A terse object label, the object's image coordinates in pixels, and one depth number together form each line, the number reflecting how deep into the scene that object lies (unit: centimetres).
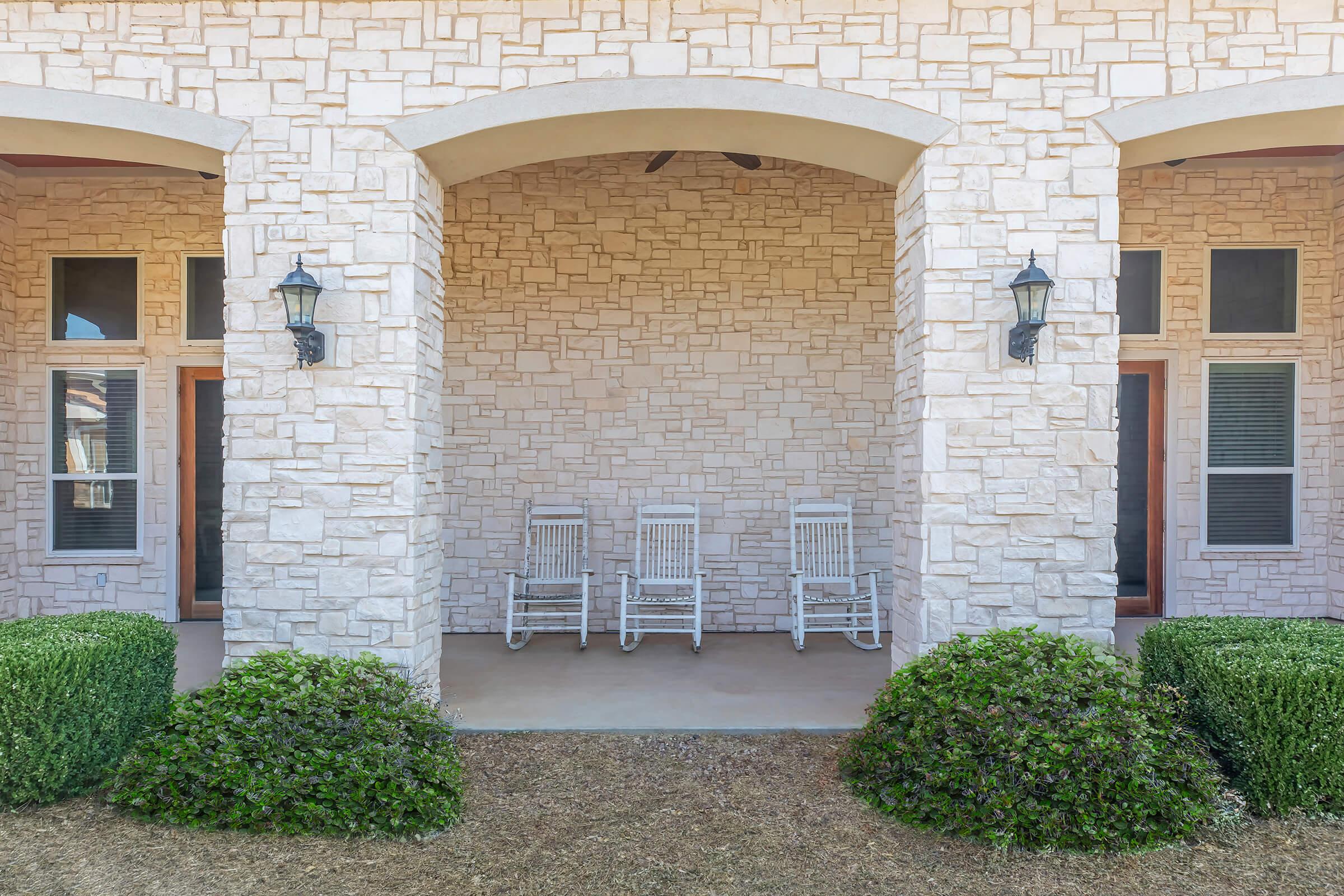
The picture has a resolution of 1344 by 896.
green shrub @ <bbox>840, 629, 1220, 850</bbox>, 270
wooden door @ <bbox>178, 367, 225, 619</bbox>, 580
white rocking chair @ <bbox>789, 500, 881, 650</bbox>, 549
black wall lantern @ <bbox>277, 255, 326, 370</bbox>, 350
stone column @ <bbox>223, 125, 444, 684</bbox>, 364
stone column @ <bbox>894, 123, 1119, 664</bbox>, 361
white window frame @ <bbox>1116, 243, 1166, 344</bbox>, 563
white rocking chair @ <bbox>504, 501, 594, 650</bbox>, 549
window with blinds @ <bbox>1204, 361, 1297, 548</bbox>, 564
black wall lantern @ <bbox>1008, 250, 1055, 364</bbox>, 344
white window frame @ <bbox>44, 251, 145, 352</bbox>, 566
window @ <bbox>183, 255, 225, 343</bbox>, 576
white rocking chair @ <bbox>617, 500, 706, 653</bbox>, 545
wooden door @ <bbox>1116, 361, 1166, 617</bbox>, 571
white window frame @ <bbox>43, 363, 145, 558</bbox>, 567
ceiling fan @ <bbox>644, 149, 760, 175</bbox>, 537
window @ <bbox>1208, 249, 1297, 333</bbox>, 564
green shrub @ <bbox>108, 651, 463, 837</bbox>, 279
